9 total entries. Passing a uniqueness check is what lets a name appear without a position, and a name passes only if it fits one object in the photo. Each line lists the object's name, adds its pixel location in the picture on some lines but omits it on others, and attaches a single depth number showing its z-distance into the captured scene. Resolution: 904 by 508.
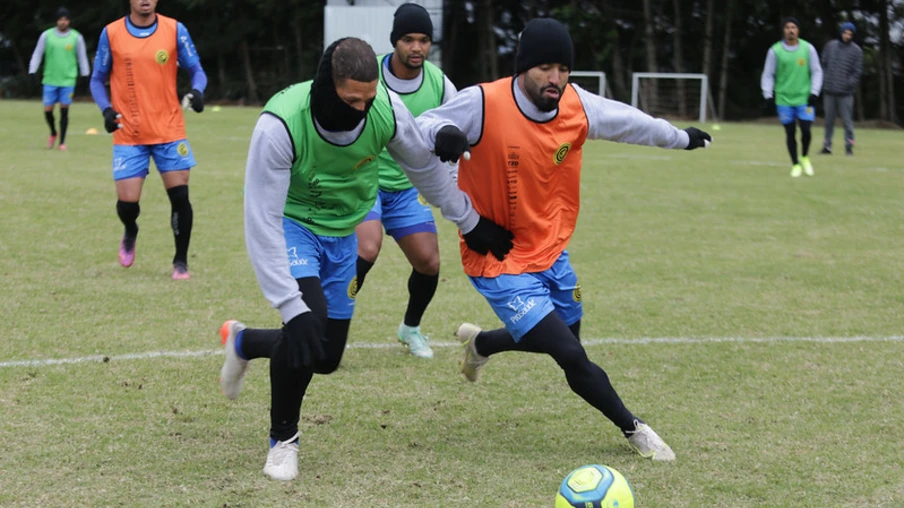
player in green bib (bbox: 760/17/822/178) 31.53
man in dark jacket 38.16
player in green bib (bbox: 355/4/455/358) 12.37
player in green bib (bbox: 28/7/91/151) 35.75
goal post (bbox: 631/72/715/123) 61.28
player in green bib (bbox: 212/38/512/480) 8.34
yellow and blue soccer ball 7.60
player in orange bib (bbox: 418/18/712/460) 9.28
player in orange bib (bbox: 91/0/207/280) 16.48
